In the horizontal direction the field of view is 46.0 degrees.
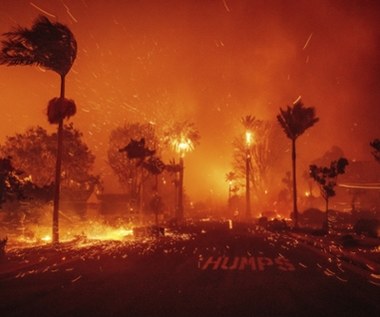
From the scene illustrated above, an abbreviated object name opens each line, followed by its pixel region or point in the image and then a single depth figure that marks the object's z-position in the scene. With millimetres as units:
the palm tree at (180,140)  70250
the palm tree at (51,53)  23984
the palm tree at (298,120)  46719
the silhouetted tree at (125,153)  69562
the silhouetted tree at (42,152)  59950
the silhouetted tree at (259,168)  83812
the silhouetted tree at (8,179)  18750
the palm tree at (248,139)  74306
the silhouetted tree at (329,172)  39406
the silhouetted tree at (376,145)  30920
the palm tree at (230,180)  103556
